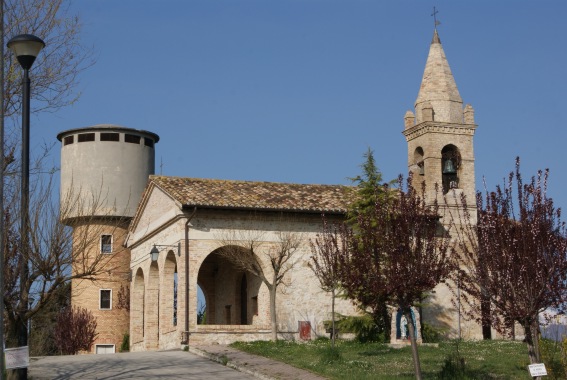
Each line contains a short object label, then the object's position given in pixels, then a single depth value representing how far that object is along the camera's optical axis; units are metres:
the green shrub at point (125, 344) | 41.03
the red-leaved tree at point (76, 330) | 41.12
